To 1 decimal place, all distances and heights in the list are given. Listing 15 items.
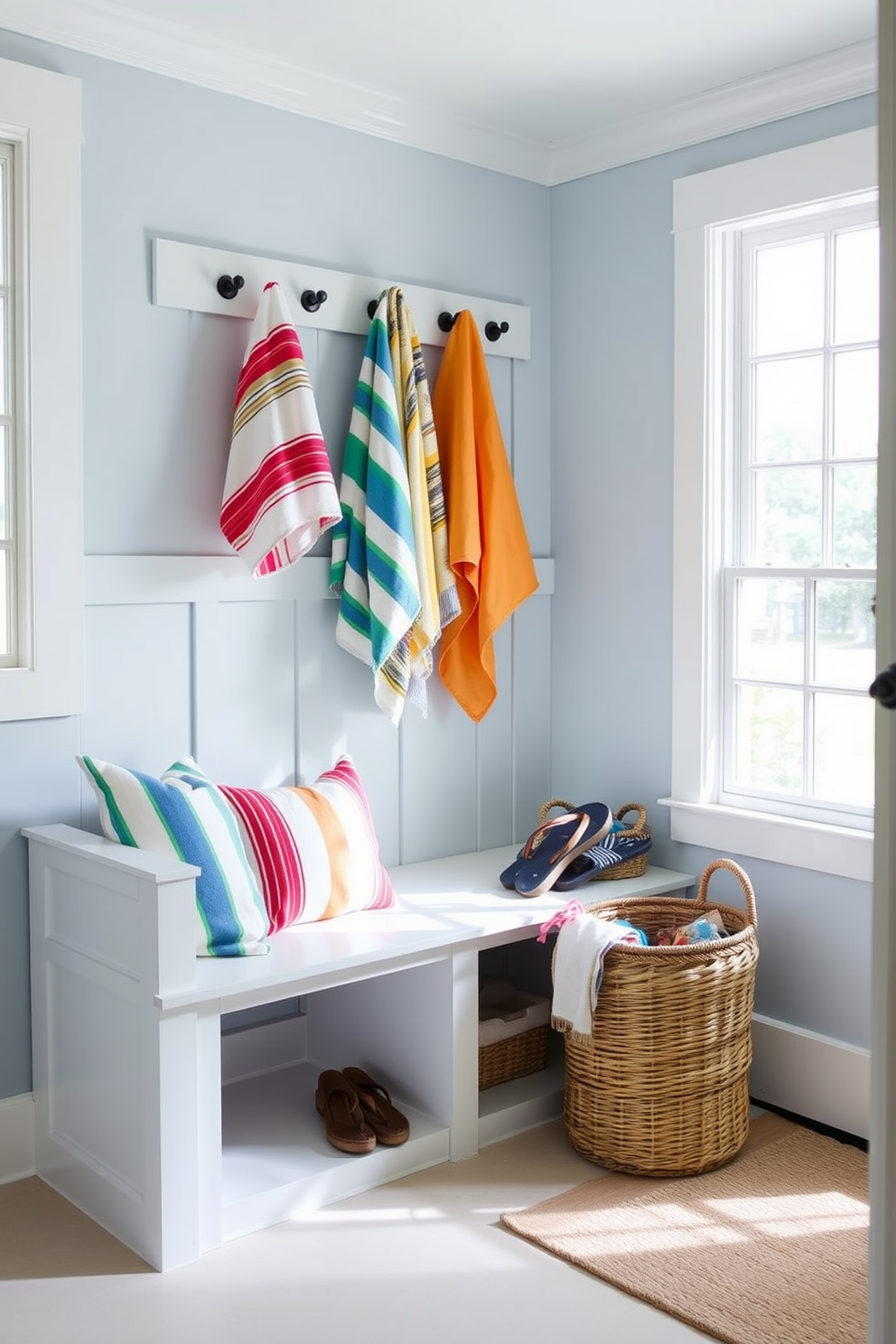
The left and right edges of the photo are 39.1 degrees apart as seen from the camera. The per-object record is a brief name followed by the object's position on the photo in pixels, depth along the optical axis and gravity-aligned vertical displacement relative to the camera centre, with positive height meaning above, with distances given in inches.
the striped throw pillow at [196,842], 94.1 -16.4
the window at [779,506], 110.5 +11.1
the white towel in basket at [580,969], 100.7 -27.6
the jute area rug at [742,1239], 82.0 -44.5
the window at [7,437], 98.0 +14.9
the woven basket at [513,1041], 114.6 -38.6
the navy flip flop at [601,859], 117.5 -22.0
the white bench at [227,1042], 86.5 -33.2
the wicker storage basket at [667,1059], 99.8 -34.9
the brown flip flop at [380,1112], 101.1 -40.0
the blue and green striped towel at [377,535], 114.0 +8.3
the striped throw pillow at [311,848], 101.0 -18.4
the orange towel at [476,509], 122.2 +11.4
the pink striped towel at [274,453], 105.7 +14.7
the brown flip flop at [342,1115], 99.7 -40.1
